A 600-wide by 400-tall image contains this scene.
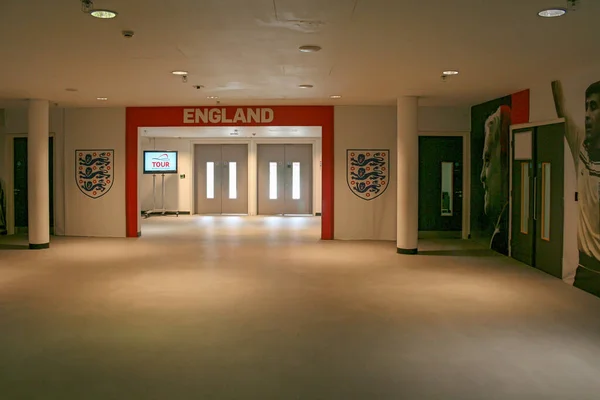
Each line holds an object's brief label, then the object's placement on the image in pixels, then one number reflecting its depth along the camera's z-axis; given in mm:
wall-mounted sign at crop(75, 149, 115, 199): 11344
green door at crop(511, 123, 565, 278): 7297
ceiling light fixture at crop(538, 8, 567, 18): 4340
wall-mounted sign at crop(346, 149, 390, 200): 10875
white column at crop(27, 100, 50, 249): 9688
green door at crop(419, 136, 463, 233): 11039
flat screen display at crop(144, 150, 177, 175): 16078
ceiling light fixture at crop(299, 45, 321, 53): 5711
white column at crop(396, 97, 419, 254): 9195
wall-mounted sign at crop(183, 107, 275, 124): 10797
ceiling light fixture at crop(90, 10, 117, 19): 4406
